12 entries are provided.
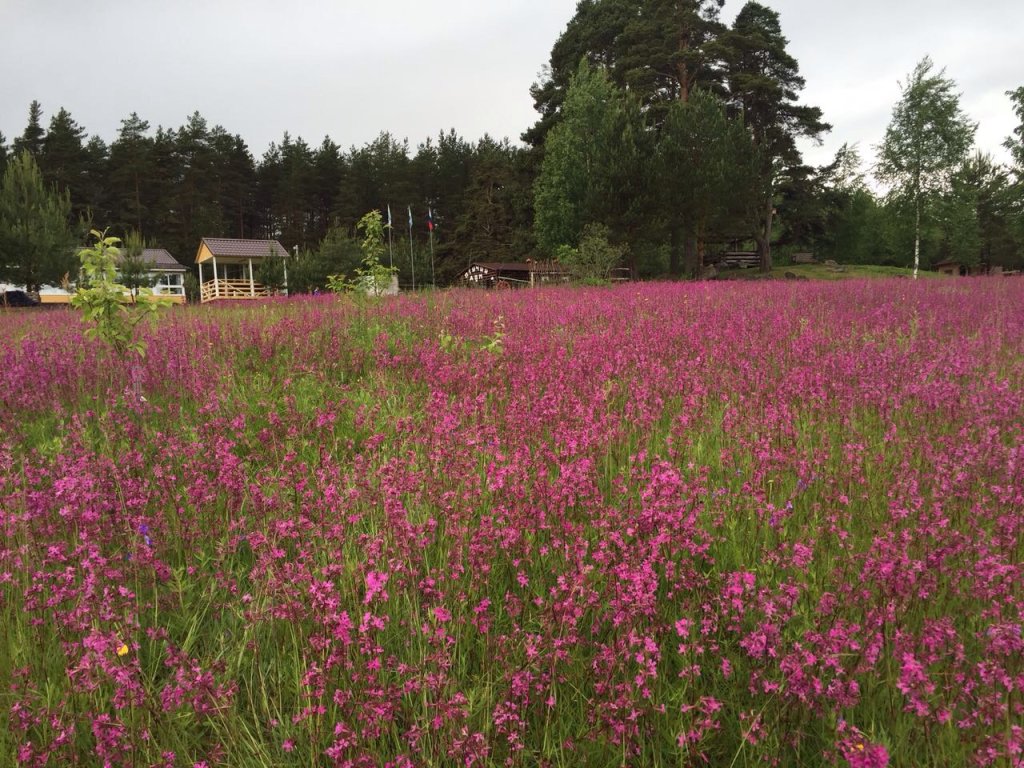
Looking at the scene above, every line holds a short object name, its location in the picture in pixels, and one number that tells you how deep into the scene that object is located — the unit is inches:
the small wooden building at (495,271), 1658.6
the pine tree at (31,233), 1087.0
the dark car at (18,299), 1386.9
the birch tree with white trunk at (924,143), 1235.9
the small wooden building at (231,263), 1850.4
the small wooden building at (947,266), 2215.8
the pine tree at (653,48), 1433.3
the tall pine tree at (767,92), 1449.3
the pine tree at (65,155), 2208.4
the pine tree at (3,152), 2173.0
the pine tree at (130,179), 2306.8
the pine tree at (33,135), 2218.3
